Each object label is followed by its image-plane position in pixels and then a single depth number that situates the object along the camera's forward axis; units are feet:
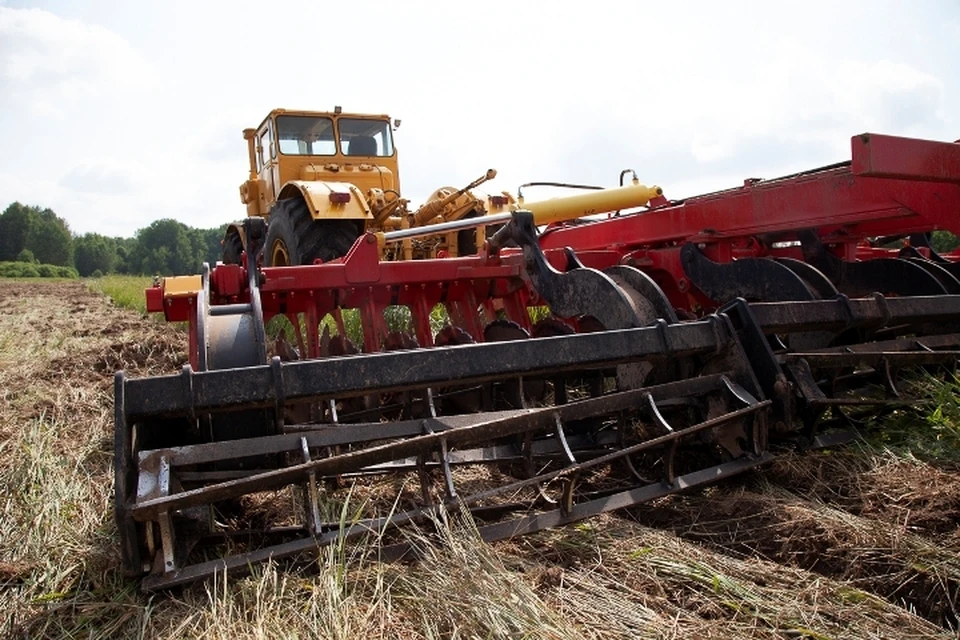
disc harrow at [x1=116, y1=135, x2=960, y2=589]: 7.57
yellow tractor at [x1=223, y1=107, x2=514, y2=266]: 22.61
